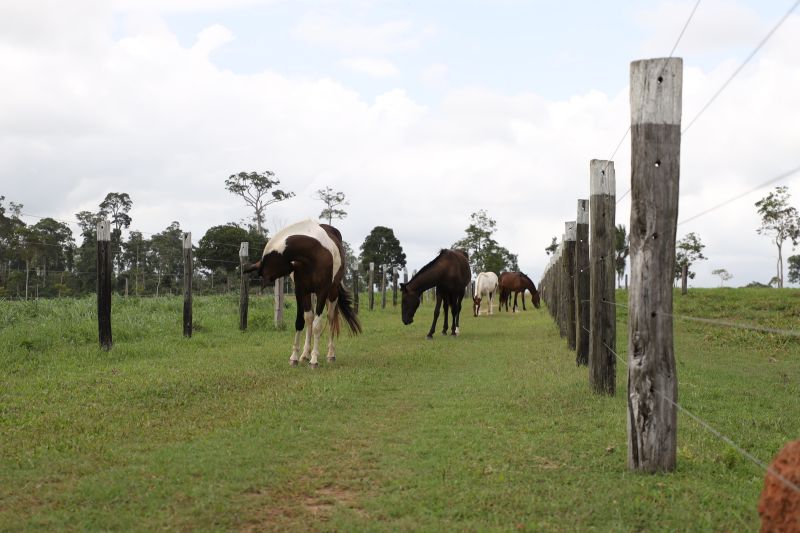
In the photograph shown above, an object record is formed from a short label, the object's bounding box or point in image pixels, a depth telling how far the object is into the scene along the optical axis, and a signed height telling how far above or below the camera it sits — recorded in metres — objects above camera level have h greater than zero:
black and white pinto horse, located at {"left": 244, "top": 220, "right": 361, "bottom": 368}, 10.37 +0.37
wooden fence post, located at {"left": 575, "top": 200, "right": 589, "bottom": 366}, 9.72 +0.16
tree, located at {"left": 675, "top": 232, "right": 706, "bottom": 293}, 53.56 +3.59
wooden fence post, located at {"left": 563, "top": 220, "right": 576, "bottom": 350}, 12.09 +0.30
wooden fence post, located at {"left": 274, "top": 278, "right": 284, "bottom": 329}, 15.86 -0.34
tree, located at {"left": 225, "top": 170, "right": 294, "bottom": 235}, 55.62 +8.68
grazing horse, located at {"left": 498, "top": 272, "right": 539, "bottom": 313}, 29.16 +0.36
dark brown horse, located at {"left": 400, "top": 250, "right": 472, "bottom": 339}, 16.05 +0.17
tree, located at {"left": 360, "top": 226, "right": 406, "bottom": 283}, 72.50 +4.68
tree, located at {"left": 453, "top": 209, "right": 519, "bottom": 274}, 52.62 +3.53
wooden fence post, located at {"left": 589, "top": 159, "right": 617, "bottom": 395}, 7.54 +0.15
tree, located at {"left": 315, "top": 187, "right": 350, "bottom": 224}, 53.16 +6.98
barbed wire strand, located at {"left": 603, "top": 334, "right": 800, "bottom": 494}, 2.85 -0.83
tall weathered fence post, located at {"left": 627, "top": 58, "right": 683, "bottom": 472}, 4.57 +0.24
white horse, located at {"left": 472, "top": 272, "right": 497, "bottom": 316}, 26.62 +0.28
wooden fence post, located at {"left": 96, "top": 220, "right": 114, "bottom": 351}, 10.66 +0.09
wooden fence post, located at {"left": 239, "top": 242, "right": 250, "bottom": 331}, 14.74 -0.02
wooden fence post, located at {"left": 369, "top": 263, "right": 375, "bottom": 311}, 26.81 +0.09
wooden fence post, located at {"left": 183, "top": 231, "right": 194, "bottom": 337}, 13.09 +0.15
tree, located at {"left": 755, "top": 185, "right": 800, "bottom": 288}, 34.19 +3.97
